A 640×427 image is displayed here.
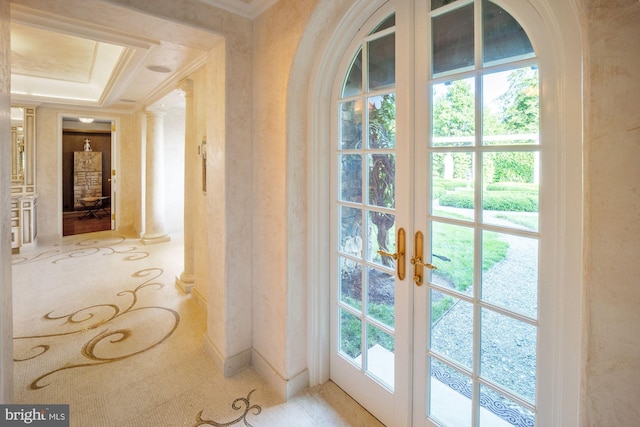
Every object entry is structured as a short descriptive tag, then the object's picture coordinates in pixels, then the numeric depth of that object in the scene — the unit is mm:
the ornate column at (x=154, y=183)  5758
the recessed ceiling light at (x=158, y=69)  3568
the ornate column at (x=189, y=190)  3650
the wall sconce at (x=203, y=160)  3053
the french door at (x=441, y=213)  1232
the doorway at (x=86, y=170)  9617
